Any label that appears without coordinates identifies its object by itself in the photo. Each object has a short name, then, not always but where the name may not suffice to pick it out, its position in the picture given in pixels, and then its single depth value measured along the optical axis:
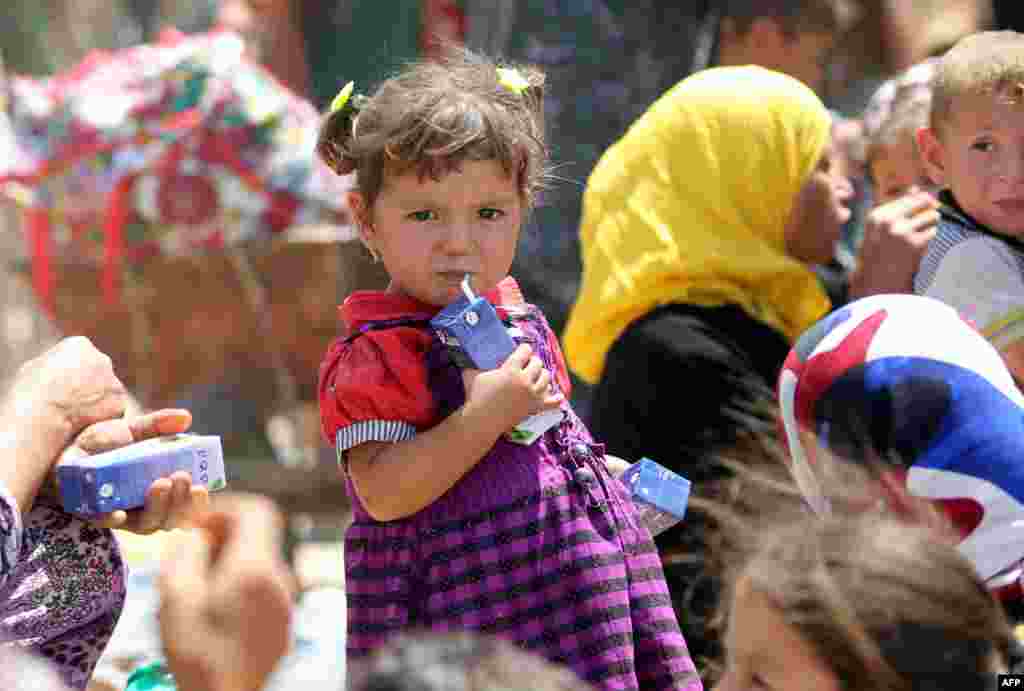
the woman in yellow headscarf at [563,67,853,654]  6.83
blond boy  5.37
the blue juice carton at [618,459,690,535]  5.09
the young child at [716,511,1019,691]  3.41
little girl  4.73
